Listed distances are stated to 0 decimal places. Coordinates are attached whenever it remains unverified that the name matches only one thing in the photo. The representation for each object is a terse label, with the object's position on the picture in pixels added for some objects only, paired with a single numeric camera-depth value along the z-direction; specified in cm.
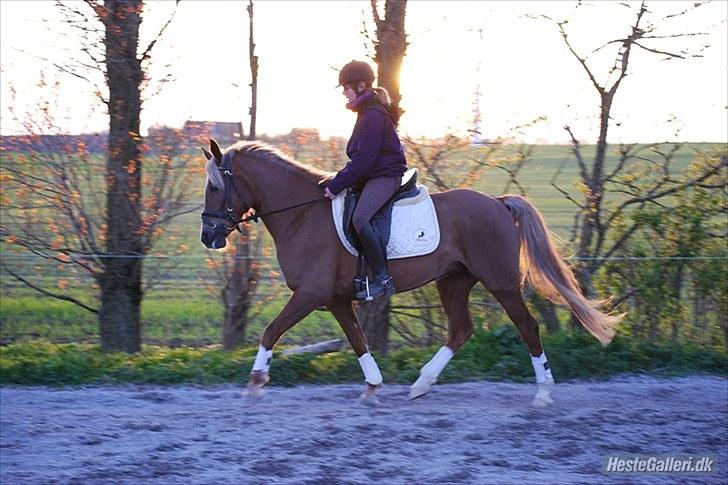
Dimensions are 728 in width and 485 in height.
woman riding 667
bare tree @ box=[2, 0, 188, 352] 953
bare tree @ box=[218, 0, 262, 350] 1045
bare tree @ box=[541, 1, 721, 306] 1038
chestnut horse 683
